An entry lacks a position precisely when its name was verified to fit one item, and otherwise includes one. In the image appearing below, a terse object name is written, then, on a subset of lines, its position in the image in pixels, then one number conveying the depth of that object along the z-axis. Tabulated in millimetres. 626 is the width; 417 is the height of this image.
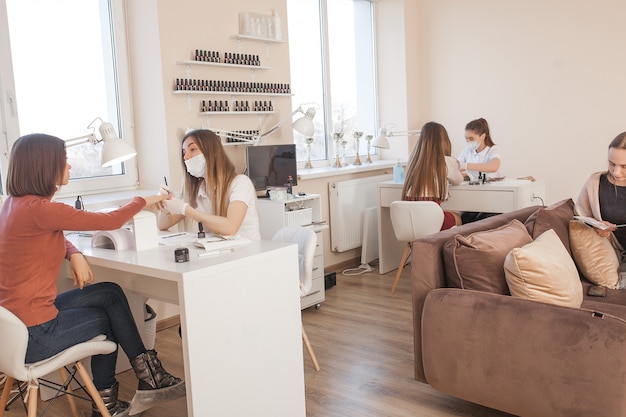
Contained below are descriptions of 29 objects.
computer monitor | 4086
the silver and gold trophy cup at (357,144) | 5493
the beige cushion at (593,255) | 2855
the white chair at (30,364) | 1966
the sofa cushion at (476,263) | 2436
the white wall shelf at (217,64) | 3831
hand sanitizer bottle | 4938
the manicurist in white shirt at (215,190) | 2740
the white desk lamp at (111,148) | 2676
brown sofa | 2051
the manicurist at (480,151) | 4707
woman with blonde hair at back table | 4227
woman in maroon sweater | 2152
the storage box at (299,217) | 4003
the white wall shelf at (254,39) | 4180
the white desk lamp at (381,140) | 5092
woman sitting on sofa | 2928
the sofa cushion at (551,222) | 2947
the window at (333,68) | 5242
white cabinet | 3994
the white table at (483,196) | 4219
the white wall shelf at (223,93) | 3802
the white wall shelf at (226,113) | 3992
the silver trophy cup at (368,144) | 5688
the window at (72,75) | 3418
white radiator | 5027
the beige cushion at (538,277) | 2290
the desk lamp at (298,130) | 4020
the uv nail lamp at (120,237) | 2465
